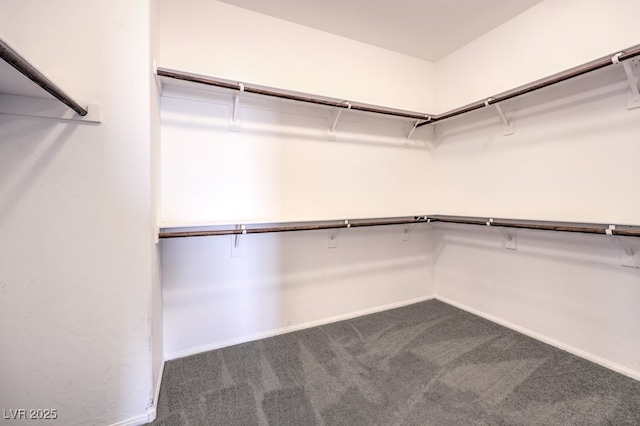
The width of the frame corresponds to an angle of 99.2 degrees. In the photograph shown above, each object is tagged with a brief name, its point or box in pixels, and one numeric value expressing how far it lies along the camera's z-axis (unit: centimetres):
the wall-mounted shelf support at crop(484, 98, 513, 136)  224
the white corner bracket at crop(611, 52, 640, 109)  158
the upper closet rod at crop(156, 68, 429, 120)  160
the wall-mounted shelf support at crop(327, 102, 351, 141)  232
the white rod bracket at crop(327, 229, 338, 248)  246
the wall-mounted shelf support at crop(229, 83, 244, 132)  199
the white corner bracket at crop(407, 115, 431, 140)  251
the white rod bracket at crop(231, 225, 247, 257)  209
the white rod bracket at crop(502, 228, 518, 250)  230
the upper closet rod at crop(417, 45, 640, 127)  147
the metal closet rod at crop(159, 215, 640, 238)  163
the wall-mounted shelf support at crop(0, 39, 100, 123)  96
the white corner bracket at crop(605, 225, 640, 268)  170
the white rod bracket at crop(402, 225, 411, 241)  284
